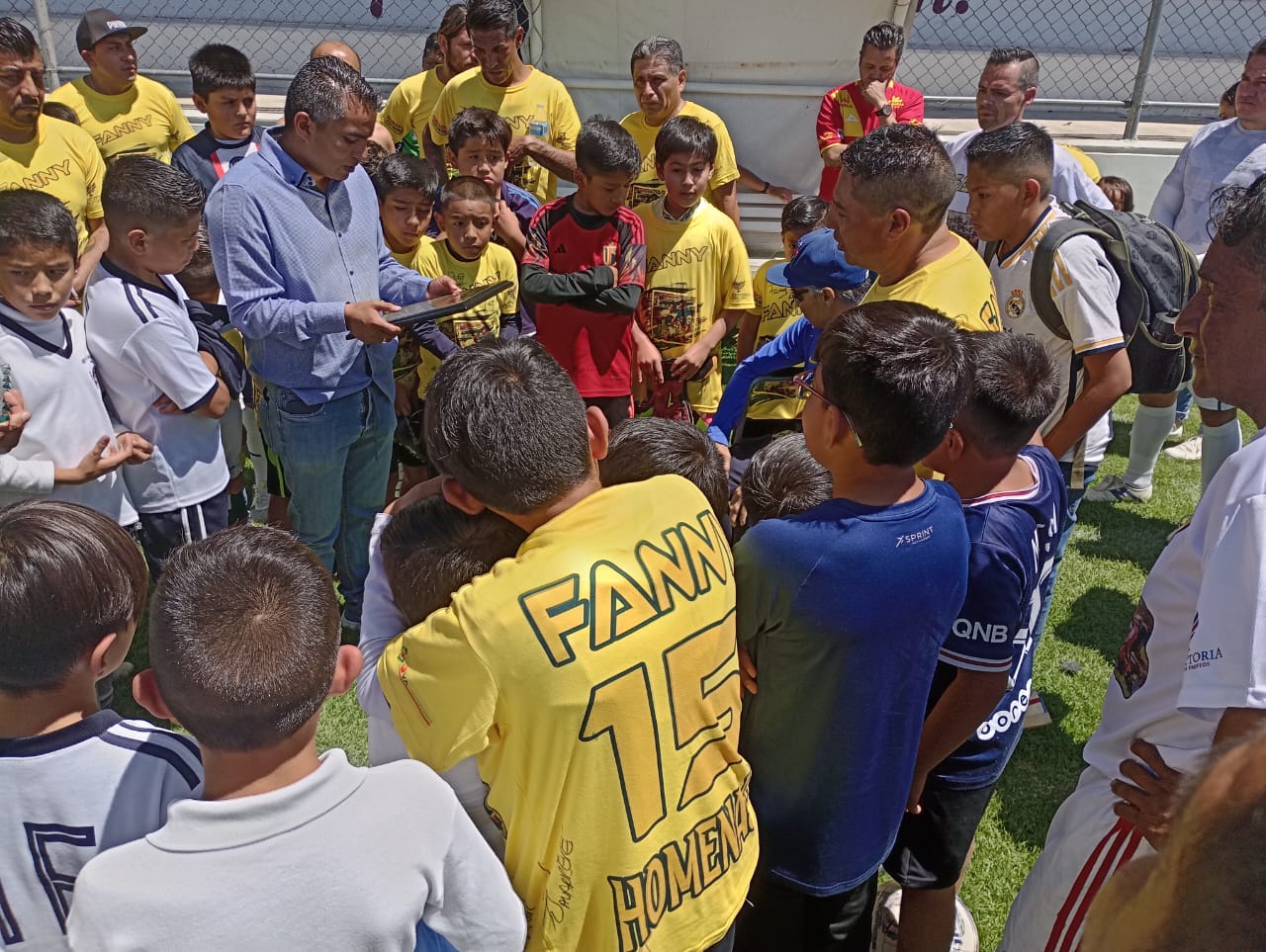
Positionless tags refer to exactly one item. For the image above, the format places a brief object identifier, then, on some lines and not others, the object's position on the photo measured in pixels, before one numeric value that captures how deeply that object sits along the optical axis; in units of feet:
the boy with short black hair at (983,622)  6.49
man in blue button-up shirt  10.37
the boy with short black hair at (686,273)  14.58
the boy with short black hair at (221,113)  16.25
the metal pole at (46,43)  22.43
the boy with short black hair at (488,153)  15.34
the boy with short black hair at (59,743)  4.82
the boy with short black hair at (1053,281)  10.21
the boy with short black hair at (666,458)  6.48
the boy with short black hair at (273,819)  3.95
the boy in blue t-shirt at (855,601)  5.52
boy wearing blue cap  10.47
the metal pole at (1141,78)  25.09
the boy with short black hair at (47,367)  8.69
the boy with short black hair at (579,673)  4.46
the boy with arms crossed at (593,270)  13.47
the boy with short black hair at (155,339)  9.48
